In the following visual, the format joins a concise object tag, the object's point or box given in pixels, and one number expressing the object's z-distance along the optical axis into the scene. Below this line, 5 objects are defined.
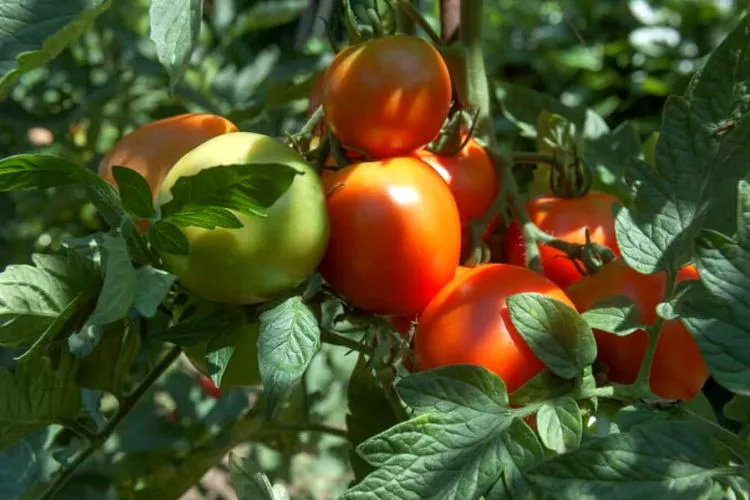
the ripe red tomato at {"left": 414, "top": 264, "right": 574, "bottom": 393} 0.52
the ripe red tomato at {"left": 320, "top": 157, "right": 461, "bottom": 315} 0.53
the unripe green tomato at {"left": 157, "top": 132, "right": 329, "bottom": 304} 0.48
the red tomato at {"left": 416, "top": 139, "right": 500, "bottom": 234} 0.62
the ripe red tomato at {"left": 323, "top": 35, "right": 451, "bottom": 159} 0.55
